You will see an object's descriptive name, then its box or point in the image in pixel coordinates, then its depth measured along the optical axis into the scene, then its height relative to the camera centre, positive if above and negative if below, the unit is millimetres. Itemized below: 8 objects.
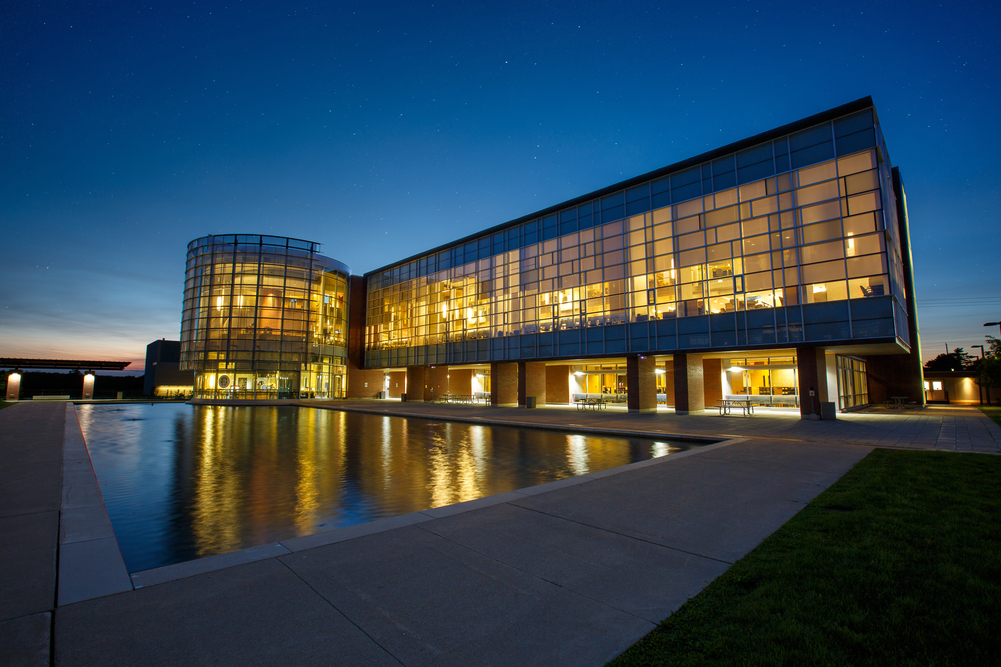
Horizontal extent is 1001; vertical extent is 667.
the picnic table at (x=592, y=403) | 37956 -2175
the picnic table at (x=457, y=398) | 53391 -2139
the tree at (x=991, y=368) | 33812 +386
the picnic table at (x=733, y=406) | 31736 -2119
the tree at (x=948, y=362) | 81938 +2291
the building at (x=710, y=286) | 25844 +6412
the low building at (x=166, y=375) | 72250 +1255
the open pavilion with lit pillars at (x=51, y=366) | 52188 +2658
